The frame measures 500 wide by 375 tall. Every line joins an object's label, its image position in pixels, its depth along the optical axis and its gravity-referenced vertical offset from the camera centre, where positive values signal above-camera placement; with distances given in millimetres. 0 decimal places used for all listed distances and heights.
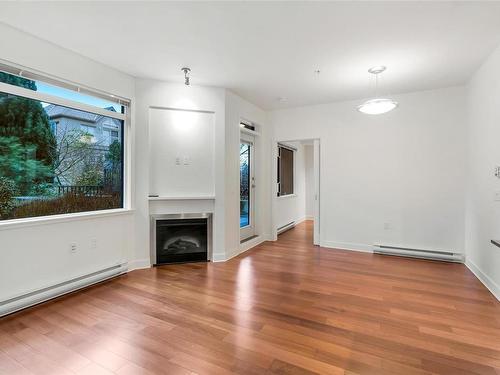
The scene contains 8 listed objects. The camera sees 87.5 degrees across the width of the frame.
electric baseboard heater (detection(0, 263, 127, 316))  2543 -1167
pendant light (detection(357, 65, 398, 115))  3465 +1085
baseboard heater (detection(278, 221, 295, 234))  6418 -1112
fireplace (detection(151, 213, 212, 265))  4008 -851
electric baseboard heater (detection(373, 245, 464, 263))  4168 -1156
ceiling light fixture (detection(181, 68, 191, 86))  3500 +1524
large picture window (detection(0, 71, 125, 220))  2666 +401
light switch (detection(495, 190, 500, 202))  2910 -131
